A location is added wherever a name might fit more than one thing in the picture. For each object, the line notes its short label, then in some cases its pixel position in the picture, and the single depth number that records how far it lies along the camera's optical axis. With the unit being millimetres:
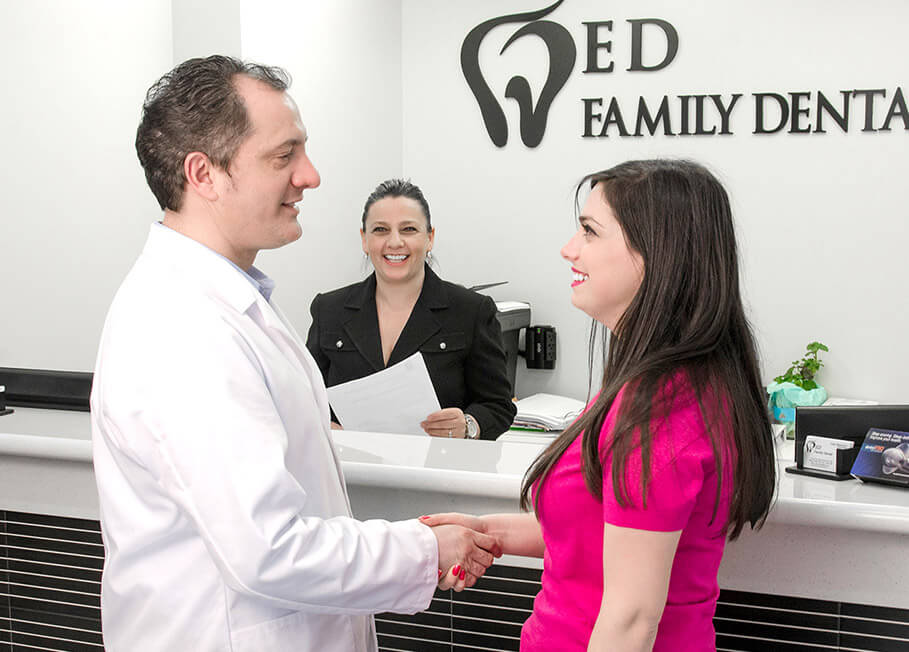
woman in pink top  1171
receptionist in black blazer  2826
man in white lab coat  1240
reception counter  1602
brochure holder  1716
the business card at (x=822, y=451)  1724
